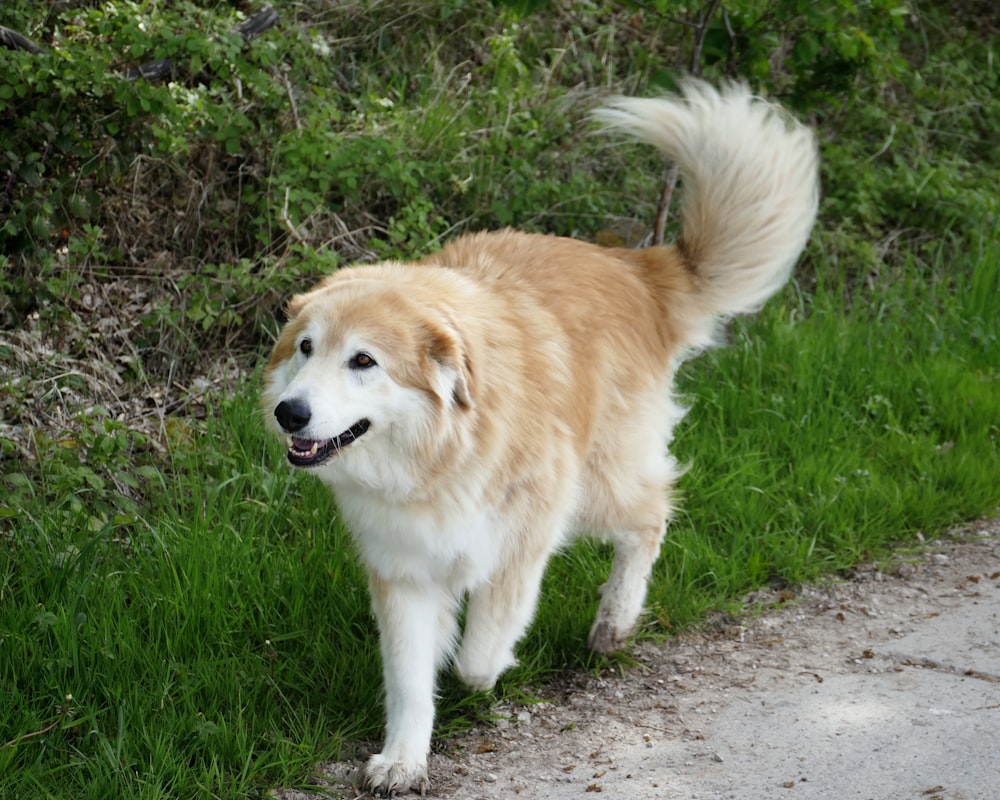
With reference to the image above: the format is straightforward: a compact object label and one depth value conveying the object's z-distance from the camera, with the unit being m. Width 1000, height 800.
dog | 5.80
